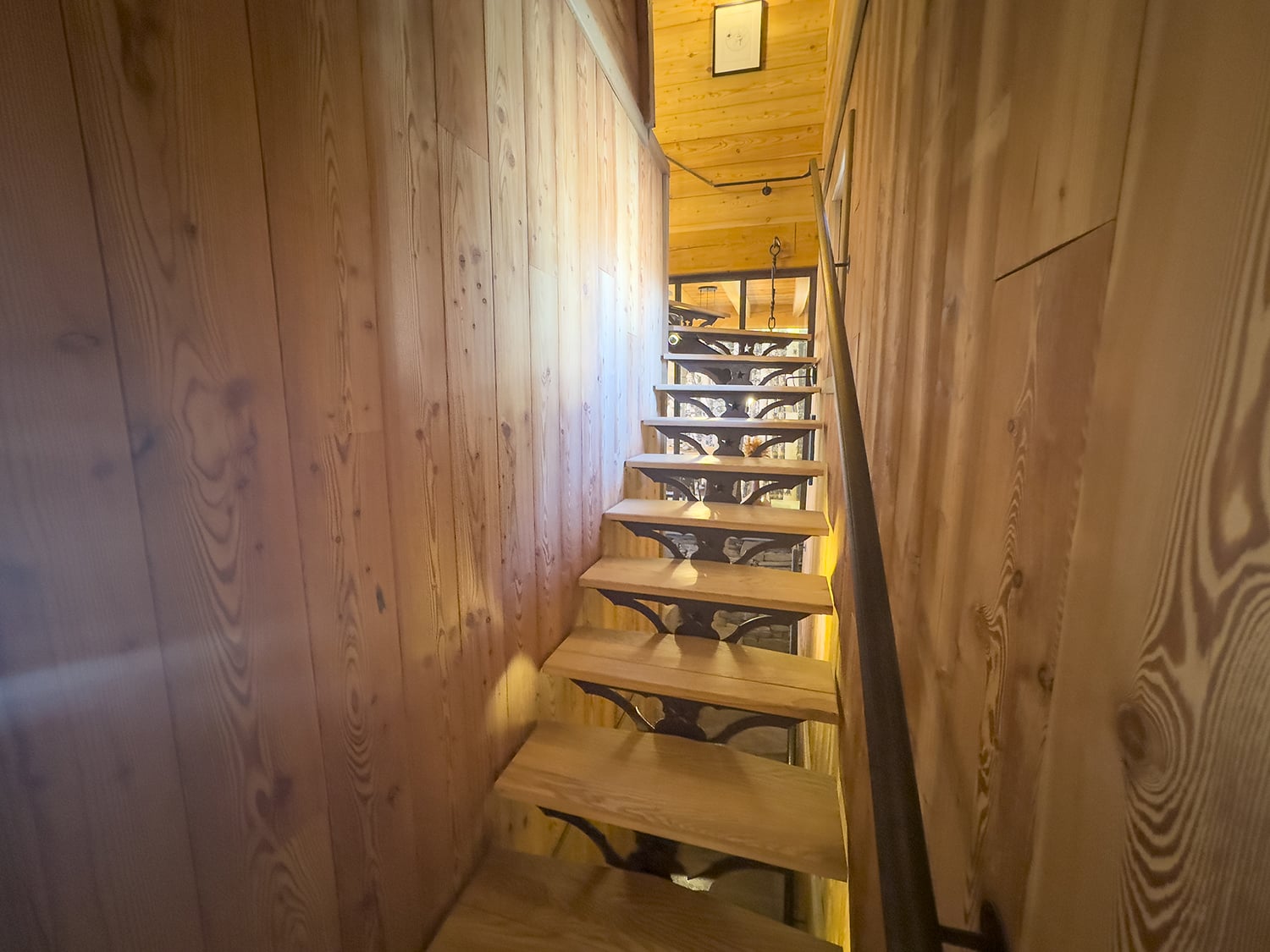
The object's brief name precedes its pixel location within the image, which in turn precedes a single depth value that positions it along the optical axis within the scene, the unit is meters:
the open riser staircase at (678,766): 1.22
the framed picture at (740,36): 3.67
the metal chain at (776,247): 4.50
